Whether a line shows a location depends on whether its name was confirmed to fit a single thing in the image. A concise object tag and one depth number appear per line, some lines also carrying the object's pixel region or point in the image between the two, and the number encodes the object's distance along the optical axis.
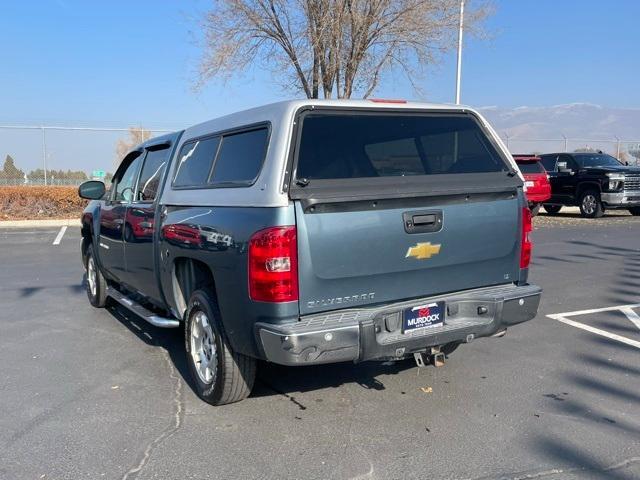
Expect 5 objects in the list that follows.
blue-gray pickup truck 3.39
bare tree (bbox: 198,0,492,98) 15.53
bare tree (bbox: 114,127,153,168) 21.77
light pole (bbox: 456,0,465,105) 16.25
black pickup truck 16.98
